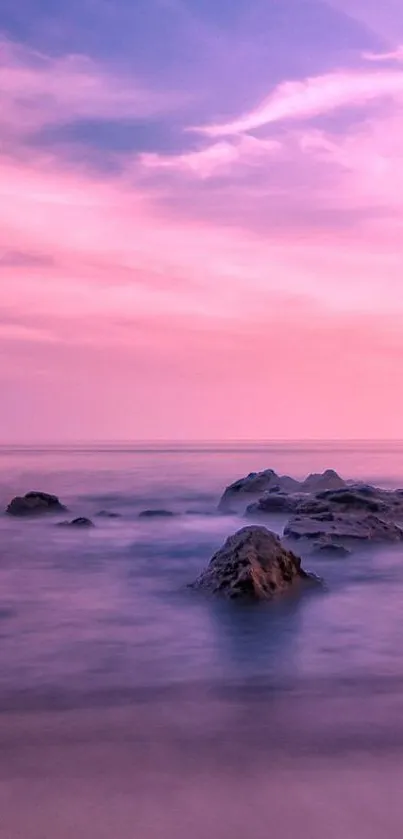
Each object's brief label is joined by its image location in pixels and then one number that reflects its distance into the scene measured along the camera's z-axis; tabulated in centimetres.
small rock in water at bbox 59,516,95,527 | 2252
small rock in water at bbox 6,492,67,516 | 2555
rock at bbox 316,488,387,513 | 2036
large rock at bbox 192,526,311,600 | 1168
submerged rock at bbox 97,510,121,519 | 2653
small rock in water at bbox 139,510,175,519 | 2692
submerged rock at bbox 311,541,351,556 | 1602
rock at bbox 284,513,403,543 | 1770
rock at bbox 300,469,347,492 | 2864
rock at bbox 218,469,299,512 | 3041
